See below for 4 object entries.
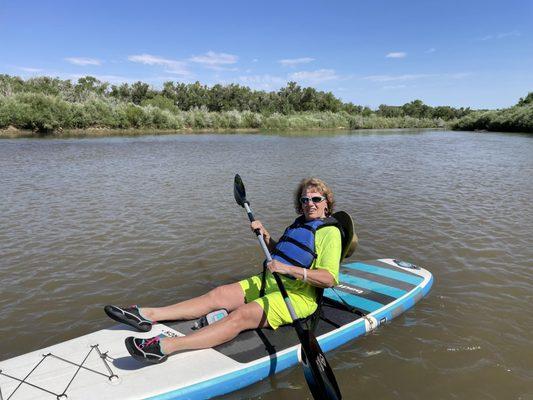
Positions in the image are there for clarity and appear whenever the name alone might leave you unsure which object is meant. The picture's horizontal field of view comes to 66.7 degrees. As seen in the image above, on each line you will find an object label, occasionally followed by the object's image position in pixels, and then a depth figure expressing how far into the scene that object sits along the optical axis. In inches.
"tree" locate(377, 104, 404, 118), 3659.0
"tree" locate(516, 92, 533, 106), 2474.0
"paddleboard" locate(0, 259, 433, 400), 118.5
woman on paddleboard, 134.7
